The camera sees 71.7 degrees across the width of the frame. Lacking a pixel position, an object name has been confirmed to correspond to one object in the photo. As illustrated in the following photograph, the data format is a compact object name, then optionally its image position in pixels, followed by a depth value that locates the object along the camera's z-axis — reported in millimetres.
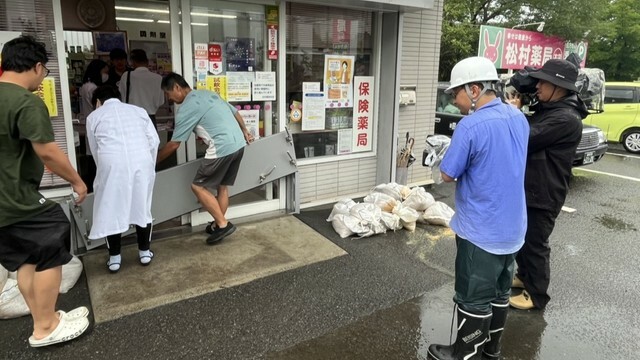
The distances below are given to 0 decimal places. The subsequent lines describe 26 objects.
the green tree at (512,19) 17750
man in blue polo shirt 2445
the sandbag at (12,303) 3155
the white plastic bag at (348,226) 4848
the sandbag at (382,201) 5312
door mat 3504
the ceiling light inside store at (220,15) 4588
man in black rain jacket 3236
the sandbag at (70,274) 3561
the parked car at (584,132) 7973
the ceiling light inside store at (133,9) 8427
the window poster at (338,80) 5699
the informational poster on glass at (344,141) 5993
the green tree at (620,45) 22469
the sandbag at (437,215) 5277
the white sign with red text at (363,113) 6004
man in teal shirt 4141
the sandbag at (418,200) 5367
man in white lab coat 3506
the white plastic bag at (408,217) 5102
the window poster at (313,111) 5586
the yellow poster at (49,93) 3797
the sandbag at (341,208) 5117
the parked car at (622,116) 10828
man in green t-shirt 2512
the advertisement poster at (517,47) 11312
